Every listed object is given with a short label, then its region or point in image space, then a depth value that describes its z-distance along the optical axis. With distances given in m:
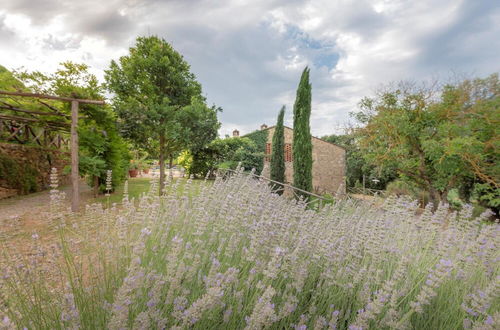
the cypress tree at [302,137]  8.98
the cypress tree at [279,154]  12.02
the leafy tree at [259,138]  18.73
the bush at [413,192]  11.71
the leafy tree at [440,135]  7.70
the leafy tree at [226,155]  16.14
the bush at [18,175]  7.77
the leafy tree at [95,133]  6.48
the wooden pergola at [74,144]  5.85
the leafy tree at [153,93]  8.41
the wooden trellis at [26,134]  8.59
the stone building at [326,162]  19.66
